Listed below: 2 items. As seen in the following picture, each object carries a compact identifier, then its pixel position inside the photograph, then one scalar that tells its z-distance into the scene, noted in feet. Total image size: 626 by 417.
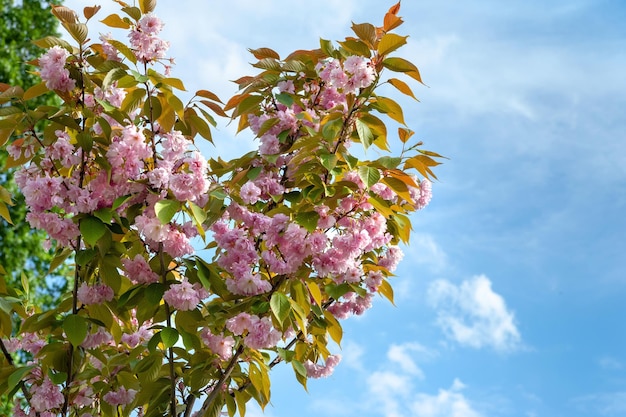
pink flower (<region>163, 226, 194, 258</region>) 7.52
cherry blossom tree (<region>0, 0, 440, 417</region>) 7.59
